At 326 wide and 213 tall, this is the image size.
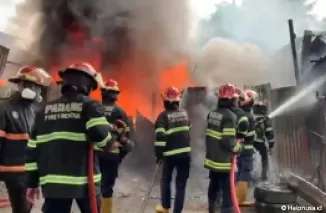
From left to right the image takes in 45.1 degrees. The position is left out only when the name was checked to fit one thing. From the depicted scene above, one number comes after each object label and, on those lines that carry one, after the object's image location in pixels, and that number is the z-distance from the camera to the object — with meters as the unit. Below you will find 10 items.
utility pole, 8.58
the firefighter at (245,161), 6.57
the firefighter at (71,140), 3.15
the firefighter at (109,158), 5.70
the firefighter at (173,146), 5.70
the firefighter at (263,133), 7.50
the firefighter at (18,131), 4.15
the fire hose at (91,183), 3.18
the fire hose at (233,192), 5.05
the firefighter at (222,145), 5.12
